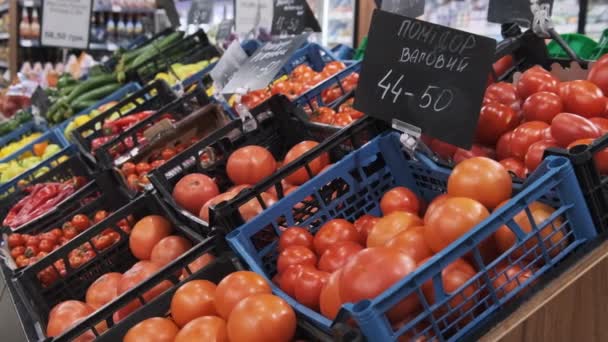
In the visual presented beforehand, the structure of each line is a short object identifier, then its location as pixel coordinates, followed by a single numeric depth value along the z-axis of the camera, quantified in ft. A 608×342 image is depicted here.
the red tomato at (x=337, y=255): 4.32
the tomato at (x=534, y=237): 3.55
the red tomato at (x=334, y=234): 4.61
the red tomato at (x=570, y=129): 4.30
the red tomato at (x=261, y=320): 3.71
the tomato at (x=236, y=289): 4.09
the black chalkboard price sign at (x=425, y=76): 4.32
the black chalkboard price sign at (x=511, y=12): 6.45
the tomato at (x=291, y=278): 4.26
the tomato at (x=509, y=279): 3.46
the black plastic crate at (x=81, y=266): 6.27
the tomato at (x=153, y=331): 4.32
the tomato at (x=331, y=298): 3.74
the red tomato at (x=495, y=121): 5.22
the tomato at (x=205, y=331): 3.97
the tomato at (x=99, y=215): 7.90
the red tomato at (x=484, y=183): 3.90
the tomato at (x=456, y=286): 3.40
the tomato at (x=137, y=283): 5.09
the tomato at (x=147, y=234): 6.23
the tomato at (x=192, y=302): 4.42
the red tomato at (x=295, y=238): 4.72
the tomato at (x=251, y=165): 6.12
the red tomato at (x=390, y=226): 4.20
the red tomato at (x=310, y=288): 4.13
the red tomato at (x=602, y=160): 3.77
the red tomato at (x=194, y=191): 6.16
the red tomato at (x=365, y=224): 4.79
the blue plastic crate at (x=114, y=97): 13.16
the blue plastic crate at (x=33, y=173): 10.73
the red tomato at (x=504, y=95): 5.57
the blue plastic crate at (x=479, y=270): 3.20
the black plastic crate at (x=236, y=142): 6.64
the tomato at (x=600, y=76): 5.20
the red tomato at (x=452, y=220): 3.64
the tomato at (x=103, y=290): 5.78
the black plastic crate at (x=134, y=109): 10.20
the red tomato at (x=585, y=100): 4.90
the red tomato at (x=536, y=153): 4.43
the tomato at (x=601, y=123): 4.55
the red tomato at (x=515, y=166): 4.68
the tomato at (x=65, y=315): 5.41
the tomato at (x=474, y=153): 5.03
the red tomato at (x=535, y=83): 5.47
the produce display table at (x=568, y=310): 3.37
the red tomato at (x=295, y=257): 4.48
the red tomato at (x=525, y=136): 4.77
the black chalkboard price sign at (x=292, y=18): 10.64
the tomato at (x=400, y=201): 4.73
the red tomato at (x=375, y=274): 3.45
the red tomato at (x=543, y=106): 5.01
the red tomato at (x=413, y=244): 3.83
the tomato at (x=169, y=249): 5.81
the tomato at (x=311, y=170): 5.71
